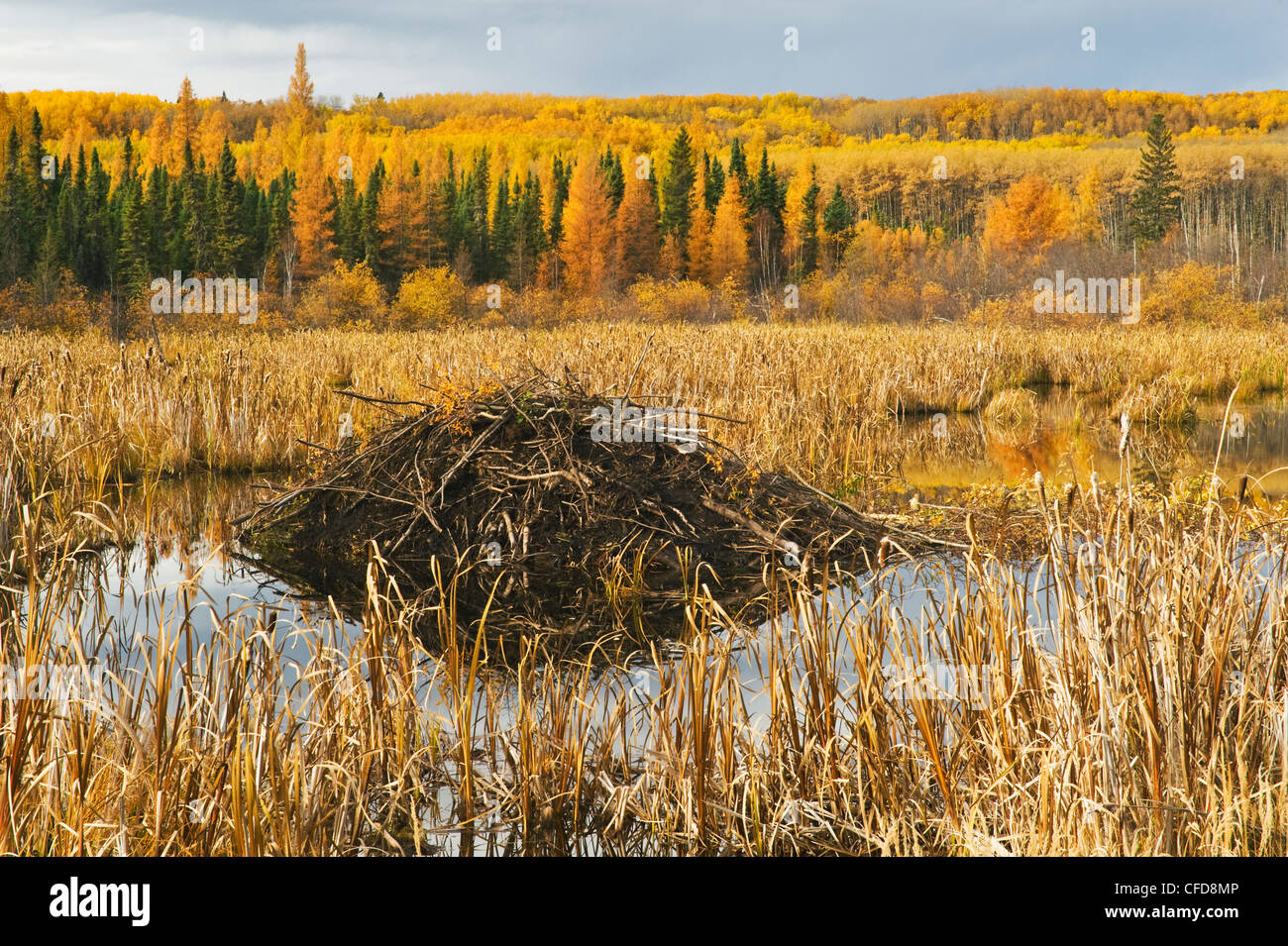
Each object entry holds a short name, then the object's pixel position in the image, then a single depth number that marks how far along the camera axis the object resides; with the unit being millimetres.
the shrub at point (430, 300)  40062
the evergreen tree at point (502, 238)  54469
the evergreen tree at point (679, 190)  58969
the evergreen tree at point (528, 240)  53531
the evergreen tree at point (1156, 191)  57812
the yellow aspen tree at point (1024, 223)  58594
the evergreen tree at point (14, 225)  39188
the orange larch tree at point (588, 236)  53875
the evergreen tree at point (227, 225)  46250
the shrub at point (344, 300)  36494
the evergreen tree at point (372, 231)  50344
